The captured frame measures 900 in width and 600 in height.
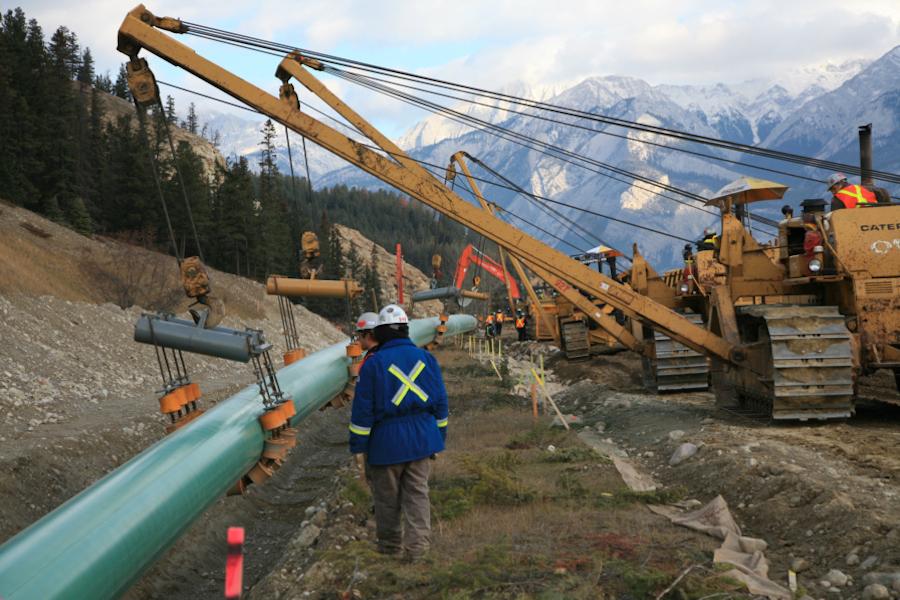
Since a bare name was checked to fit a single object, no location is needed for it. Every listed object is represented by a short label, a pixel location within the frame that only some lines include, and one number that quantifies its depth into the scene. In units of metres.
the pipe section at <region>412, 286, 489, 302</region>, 23.14
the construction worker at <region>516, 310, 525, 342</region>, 50.94
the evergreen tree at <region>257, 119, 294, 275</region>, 71.00
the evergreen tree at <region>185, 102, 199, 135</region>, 155.12
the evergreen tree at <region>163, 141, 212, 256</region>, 63.53
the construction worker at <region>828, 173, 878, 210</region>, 13.74
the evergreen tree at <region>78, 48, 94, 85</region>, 122.96
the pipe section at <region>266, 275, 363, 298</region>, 12.22
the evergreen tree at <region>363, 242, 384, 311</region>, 87.21
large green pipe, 5.00
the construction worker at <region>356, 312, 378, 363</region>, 7.60
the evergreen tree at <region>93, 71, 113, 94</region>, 150.00
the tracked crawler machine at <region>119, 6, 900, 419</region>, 12.74
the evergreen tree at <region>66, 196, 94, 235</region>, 54.41
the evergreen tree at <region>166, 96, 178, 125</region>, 123.04
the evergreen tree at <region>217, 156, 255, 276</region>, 66.69
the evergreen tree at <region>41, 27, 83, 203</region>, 59.19
